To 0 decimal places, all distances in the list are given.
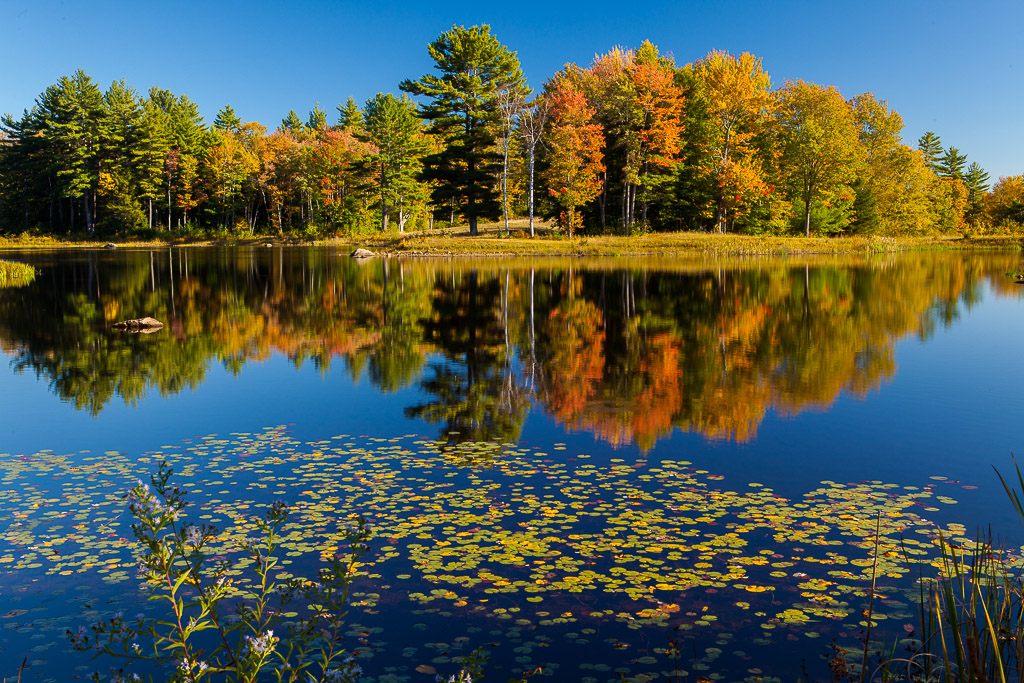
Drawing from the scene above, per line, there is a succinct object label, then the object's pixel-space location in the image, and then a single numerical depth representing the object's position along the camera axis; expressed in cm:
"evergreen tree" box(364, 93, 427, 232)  7481
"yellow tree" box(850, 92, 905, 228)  7106
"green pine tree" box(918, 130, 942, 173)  10244
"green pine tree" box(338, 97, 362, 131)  11373
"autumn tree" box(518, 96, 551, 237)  5856
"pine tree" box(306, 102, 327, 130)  14464
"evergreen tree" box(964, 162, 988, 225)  10244
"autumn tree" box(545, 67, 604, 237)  5856
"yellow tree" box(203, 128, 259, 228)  8931
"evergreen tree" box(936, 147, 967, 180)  10469
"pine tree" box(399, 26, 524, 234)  6169
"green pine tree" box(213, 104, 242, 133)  13088
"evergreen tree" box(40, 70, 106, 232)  8969
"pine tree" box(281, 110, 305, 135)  14702
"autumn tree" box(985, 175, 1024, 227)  9212
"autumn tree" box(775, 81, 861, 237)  6278
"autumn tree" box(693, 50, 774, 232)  6056
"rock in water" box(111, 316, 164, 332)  2102
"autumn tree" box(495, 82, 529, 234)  6028
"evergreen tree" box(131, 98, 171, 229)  9081
